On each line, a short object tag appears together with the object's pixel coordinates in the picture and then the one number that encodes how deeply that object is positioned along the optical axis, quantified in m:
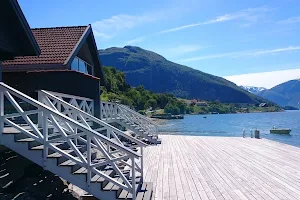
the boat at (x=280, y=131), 41.19
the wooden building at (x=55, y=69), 12.43
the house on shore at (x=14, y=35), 7.93
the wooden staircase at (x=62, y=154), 5.77
